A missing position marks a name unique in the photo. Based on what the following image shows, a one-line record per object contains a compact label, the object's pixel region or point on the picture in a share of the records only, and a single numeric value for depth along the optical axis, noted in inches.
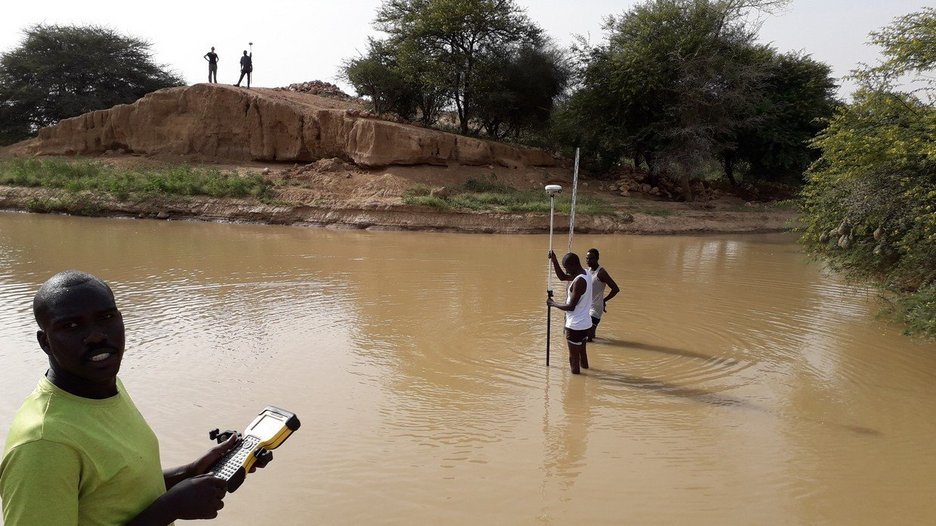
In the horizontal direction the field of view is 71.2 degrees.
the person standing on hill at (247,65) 1146.3
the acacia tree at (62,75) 1314.0
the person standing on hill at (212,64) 1155.0
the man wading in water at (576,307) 271.9
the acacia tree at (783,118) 1078.4
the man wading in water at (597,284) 323.3
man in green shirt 63.8
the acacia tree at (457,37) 1066.1
